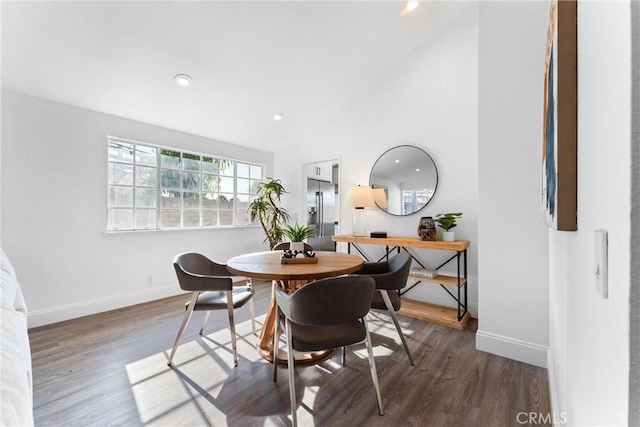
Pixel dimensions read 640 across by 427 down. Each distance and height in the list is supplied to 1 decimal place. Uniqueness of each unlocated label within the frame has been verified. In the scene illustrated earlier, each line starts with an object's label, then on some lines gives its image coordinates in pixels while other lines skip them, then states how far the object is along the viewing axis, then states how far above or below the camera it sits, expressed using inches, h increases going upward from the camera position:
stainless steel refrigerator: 197.7 -0.2
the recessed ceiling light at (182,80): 111.1 +55.3
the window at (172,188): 129.2 +13.6
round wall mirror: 131.4 +16.8
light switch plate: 16.5 -3.2
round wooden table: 67.2 -15.0
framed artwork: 28.3 +10.3
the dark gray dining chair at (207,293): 79.8 -26.0
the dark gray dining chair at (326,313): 55.9 -21.3
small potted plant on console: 114.6 -4.9
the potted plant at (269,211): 168.9 +1.1
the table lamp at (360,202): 140.8 +5.5
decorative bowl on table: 79.1 -13.5
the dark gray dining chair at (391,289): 79.9 -22.6
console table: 107.4 -28.6
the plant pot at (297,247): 89.1 -11.3
